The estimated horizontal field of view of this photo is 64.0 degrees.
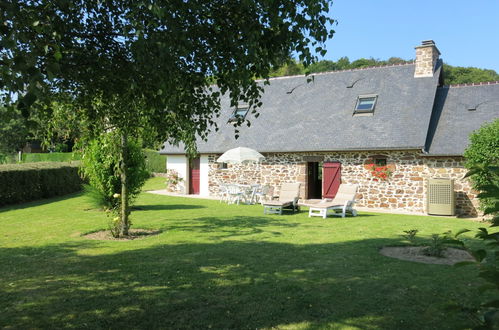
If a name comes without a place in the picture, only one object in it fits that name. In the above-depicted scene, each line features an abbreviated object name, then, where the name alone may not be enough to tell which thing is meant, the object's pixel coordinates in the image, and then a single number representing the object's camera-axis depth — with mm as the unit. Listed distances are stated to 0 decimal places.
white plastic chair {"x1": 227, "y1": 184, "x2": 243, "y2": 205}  17203
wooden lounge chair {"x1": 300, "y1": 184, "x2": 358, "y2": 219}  13023
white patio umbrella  16156
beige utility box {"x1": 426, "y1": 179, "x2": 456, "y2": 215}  14162
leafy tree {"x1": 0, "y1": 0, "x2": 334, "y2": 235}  3553
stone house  15273
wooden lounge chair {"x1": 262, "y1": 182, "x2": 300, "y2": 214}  13852
